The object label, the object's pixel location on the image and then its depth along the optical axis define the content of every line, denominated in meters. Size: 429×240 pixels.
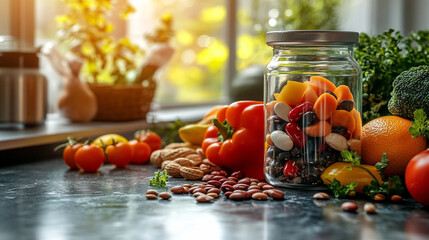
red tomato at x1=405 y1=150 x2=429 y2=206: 0.99
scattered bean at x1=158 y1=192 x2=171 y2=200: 1.09
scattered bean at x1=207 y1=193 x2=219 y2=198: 1.11
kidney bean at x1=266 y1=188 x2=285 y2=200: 1.08
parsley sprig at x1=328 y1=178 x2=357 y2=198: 1.09
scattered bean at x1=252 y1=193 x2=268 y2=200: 1.09
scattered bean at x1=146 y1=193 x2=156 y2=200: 1.10
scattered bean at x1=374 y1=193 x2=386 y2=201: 1.08
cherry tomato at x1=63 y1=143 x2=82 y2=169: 1.44
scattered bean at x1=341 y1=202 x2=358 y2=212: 0.99
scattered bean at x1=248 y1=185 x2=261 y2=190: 1.15
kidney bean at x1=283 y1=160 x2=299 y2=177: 1.15
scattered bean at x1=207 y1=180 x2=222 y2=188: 1.21
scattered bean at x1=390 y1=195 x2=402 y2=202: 1.08
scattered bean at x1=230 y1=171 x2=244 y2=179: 1.28
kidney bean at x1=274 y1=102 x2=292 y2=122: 1.15
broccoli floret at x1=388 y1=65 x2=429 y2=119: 1.16
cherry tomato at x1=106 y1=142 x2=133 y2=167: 1.49
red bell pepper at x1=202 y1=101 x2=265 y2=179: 1.30
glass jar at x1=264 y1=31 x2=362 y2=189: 1.12
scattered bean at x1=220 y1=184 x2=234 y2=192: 1.16
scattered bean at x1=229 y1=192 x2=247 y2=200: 1.09
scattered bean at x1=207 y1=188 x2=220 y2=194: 1.13
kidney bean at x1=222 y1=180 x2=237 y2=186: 1.19
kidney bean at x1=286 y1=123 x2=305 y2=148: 1.13
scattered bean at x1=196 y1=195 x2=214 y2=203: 1.07
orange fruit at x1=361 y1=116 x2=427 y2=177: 1.14
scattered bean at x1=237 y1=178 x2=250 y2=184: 1.21
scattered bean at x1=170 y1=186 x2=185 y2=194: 1.15
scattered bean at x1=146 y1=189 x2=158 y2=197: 1.12
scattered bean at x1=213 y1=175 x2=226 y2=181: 1.25
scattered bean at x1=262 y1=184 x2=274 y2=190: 1.15
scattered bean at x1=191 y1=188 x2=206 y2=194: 1.14
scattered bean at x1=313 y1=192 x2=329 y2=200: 1.09
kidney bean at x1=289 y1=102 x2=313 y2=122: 1.13
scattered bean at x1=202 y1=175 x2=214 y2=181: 1.27
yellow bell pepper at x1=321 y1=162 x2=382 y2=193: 1.11
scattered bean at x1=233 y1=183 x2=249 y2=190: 1.17
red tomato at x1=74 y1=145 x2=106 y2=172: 1.40
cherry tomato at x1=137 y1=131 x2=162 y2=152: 1.64
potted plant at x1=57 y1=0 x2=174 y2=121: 1.99
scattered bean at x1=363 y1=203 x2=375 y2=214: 0.98
